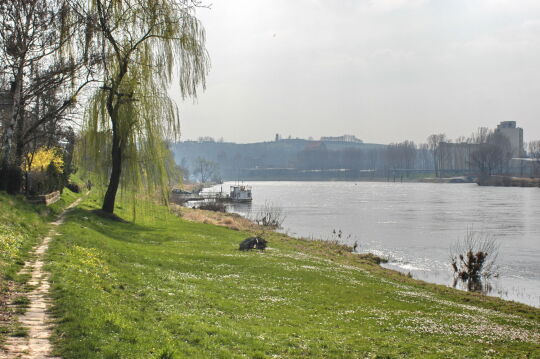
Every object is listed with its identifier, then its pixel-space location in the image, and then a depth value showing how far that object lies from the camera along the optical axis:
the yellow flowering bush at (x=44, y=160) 37.25
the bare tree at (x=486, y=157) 188.75
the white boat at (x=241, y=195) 110.15
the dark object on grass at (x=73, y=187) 49.39
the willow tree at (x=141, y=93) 30.50
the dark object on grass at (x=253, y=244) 29.34
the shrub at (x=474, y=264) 30.55
